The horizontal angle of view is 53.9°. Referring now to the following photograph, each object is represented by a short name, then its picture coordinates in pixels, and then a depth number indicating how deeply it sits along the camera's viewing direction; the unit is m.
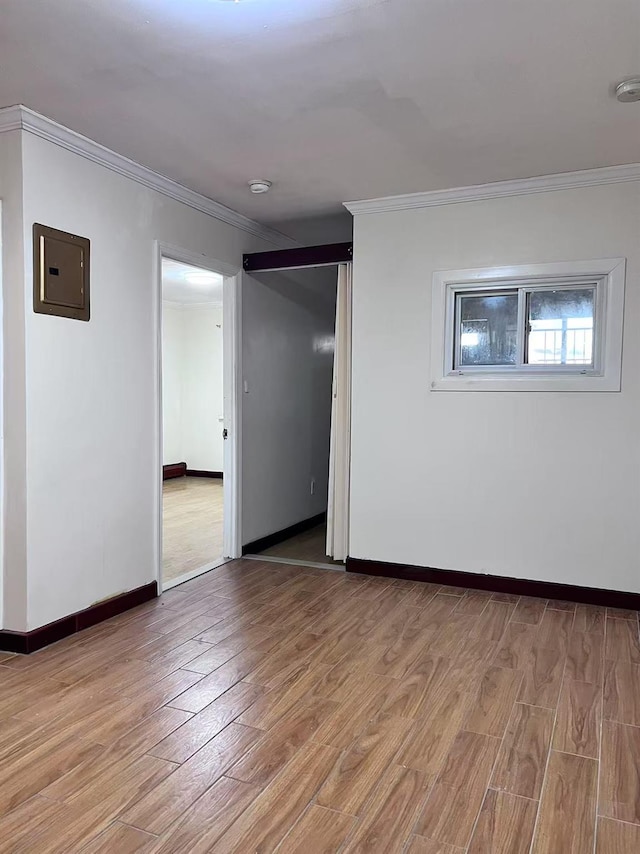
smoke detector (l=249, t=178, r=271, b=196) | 3.81
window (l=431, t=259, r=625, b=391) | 3.74
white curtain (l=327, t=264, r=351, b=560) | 4.55
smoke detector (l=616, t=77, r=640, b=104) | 2.56
